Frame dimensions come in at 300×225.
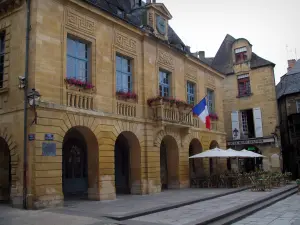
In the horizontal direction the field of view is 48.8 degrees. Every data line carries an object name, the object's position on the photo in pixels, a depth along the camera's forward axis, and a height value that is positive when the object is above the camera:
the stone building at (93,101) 10.76 +2.51
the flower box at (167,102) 15.27 +2.89
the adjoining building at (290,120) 26.95 +3.20
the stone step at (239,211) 8.55 -1.54
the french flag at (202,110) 16.55 +2.57
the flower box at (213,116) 21.26 +2.90
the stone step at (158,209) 8.69 -1.37
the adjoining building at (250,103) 25.56 +4.56
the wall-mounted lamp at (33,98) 10.31 +2.12
